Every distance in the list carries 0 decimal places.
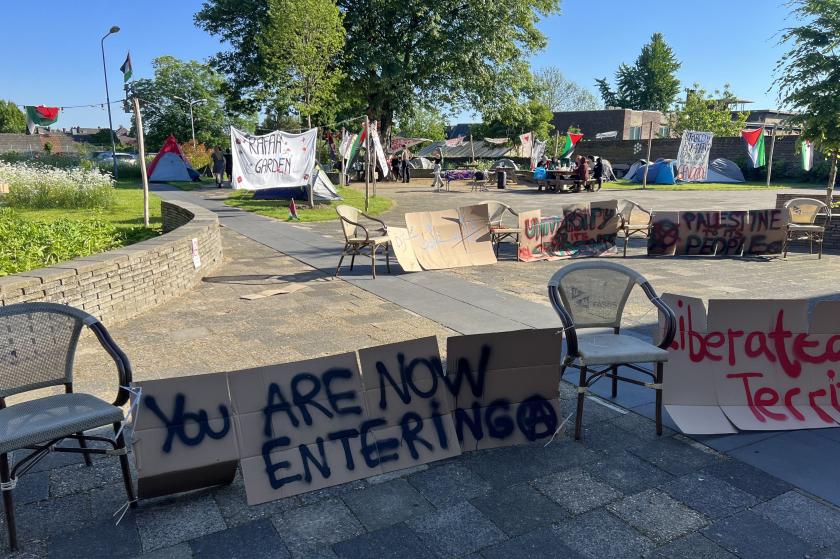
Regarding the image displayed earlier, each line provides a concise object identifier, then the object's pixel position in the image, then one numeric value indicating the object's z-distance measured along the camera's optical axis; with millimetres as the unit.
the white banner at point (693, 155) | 32125
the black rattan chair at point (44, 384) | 2906
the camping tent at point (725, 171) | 37597
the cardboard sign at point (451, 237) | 10242
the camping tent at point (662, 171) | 33656
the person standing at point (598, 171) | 29516
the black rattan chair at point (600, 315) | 4039
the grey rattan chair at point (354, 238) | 9391
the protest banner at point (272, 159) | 13797
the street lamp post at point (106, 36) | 21528
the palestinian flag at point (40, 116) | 19469
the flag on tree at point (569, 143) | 31547
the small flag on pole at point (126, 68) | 14219
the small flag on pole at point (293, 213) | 16969
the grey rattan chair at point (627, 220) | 11856
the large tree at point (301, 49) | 19203
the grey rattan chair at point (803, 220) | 11789
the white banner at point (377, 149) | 17812
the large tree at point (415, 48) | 29422
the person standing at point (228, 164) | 34238
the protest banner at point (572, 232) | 11336
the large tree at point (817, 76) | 13047
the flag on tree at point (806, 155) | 23281
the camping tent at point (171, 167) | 31422
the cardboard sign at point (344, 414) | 3268
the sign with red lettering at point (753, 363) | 4348
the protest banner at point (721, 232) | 11898
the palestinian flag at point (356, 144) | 21078
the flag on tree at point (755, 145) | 26984
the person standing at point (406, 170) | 35719
